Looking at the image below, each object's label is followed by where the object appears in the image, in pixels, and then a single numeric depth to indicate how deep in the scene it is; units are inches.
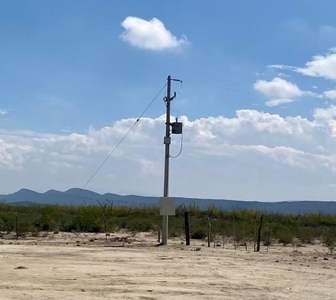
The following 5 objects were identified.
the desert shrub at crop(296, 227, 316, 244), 1188.5
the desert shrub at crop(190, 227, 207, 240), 1230.4
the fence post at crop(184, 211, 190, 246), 1032.2
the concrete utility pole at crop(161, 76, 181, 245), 1019.9
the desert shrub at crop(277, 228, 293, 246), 1153.4
